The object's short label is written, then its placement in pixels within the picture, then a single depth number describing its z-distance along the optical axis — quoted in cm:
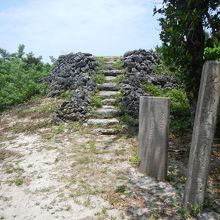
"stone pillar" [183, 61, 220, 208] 320
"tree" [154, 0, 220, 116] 469
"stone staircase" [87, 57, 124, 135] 610
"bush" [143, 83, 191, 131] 617
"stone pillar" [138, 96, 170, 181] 417
